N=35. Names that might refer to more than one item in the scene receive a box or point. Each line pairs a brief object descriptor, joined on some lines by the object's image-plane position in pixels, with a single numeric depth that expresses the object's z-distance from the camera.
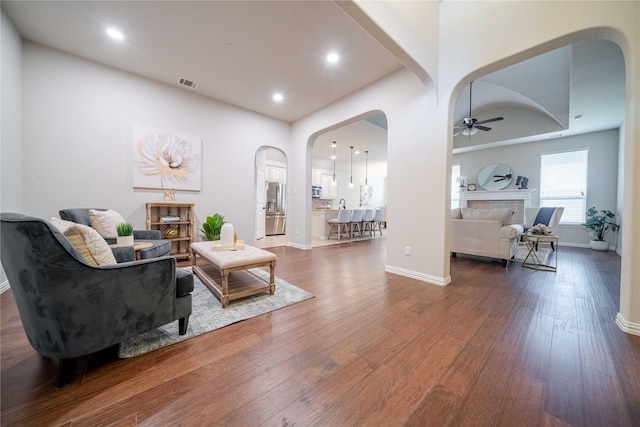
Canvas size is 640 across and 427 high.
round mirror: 6.69
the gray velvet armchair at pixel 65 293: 1.14
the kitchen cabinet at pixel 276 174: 7.98
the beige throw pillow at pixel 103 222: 2.92
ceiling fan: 4.54
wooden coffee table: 2.21
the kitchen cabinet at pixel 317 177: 9.22
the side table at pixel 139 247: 2.58
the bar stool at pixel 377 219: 8.10
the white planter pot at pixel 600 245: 5.27
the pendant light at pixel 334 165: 8.74
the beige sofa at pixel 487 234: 3.82
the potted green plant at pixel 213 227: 4.06
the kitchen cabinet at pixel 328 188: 9.45
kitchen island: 7.06
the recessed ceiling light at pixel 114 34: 2.75
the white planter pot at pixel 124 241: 2.41
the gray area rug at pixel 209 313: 1.64
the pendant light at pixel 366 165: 8.85
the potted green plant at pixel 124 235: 2.42
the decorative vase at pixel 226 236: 2.78
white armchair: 4.72
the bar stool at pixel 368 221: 7.65
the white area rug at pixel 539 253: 4.39
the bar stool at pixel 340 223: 6.81
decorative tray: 2.69
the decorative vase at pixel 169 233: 3.91
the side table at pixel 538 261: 3.56
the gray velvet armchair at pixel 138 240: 2.30
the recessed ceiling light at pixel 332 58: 3.10
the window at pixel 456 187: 7.57
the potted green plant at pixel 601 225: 5.21
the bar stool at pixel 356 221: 7.15
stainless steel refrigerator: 7.95
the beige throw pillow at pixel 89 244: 1.42
